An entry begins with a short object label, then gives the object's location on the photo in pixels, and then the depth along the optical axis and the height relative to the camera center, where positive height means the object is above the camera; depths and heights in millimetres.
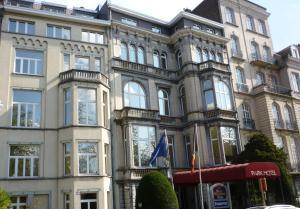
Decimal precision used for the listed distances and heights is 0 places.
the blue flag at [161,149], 21703 +3085
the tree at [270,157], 24531 +2533
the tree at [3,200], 15889 +438
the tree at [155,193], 18828 +324
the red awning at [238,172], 20172 +1283
